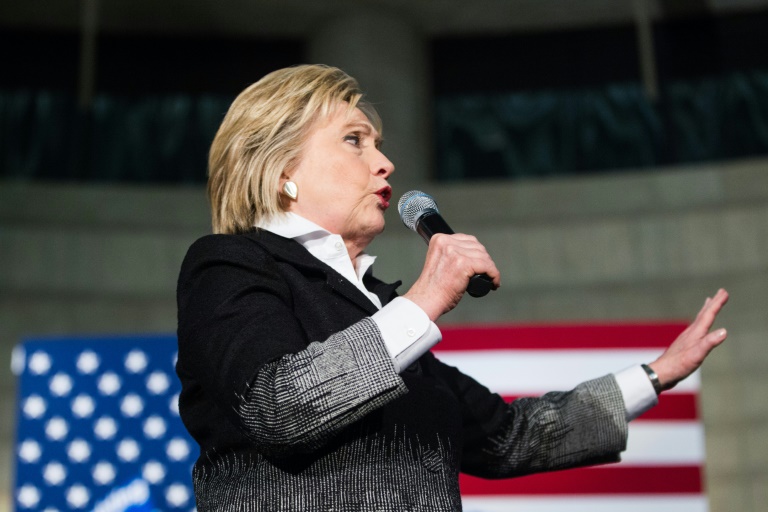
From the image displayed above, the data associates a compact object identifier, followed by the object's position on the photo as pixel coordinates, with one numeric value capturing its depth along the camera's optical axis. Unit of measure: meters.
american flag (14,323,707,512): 6.48
